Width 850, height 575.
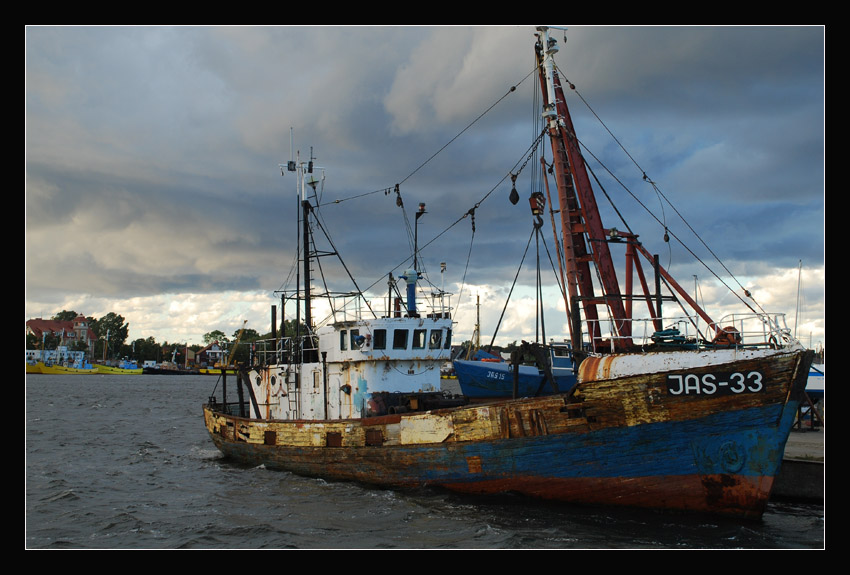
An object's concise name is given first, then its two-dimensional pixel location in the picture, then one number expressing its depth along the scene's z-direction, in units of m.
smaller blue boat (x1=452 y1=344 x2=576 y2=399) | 33.53
